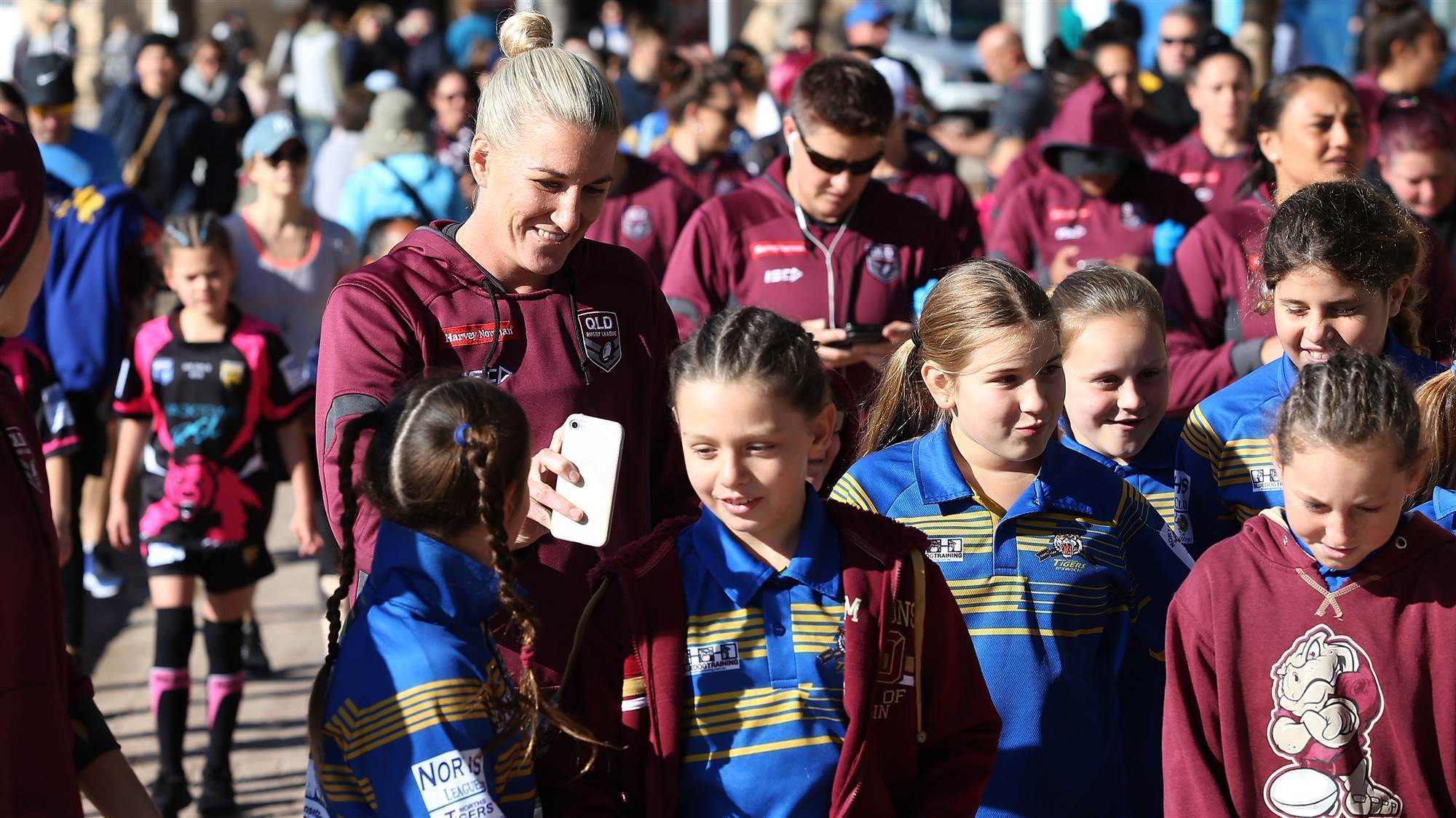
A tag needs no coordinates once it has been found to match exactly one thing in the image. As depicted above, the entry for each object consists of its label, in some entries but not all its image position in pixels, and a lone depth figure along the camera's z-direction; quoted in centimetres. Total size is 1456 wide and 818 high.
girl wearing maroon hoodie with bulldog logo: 525
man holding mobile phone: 1023
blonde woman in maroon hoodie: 597
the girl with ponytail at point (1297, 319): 674
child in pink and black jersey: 1093
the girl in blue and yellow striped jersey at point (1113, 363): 713
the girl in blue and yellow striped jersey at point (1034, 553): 612
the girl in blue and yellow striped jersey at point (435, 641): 476
